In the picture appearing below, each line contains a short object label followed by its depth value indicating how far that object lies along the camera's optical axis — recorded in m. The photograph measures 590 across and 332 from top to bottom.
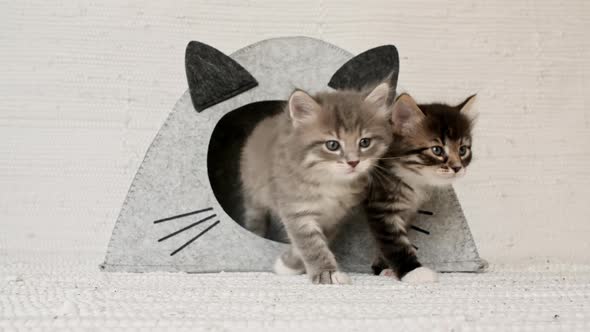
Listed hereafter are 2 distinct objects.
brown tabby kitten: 0.70
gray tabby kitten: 0.68
